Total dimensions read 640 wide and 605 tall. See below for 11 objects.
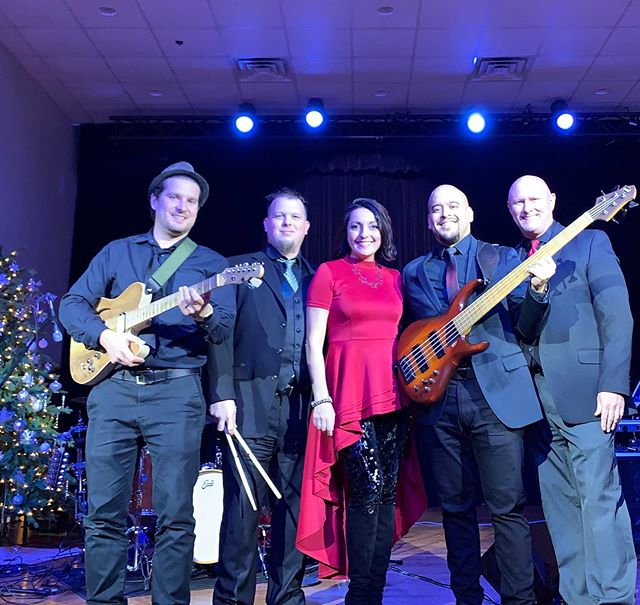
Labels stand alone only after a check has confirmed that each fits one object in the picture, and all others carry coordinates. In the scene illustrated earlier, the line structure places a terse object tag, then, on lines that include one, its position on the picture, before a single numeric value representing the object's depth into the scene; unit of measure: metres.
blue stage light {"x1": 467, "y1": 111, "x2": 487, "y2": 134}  7.36
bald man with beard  2.51
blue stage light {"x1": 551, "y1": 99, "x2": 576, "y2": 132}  7.25
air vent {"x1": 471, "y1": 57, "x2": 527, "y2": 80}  6.56
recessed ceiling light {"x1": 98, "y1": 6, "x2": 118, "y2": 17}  5.70
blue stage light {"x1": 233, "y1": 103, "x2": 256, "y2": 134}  7.32
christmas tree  4.98
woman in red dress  2.54
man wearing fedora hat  2.41
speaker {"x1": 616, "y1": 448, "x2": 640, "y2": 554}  4.82
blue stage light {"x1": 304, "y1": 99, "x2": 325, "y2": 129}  7.25
